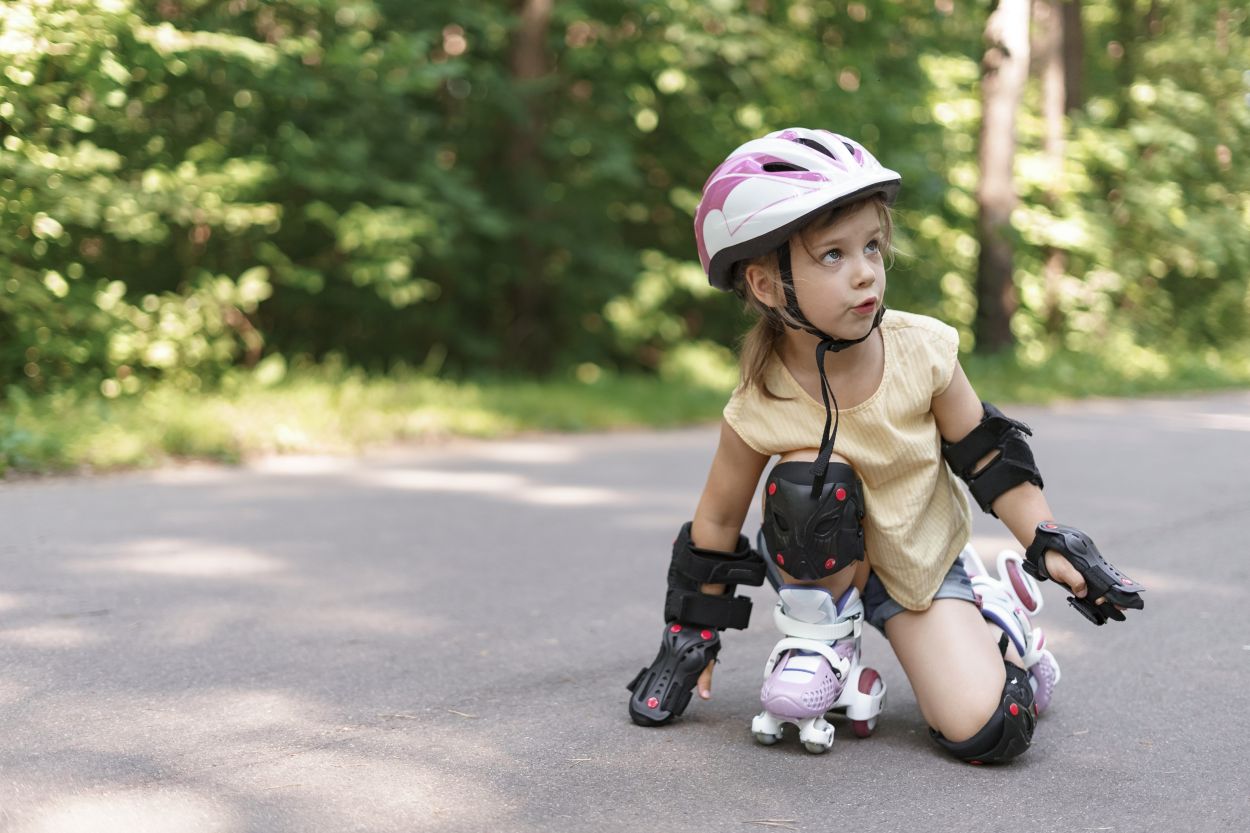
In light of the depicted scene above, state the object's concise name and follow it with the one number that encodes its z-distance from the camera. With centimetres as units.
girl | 291
